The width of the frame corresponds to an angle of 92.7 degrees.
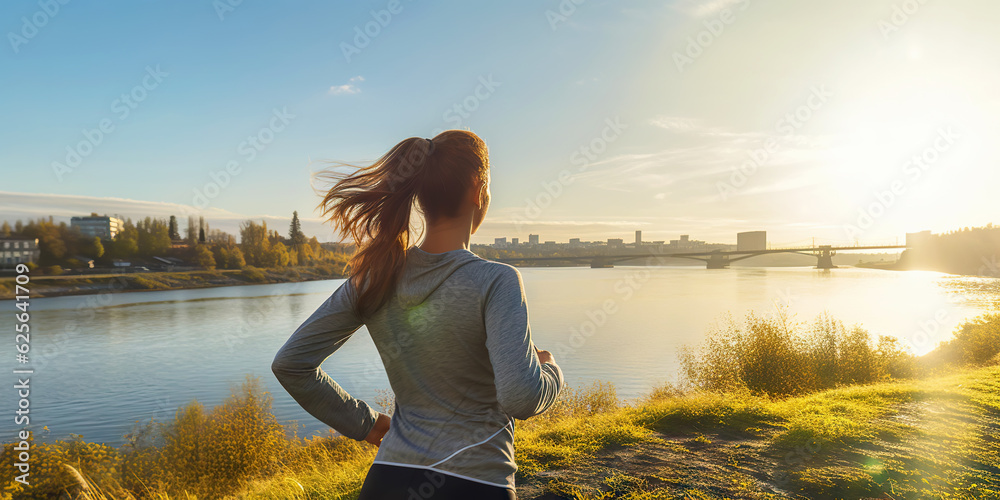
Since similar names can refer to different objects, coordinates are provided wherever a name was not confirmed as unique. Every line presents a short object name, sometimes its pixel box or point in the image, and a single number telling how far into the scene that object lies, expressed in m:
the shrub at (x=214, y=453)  9.91
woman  1.12
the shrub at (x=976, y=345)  15.59
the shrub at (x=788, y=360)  12.27
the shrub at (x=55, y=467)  8.04
